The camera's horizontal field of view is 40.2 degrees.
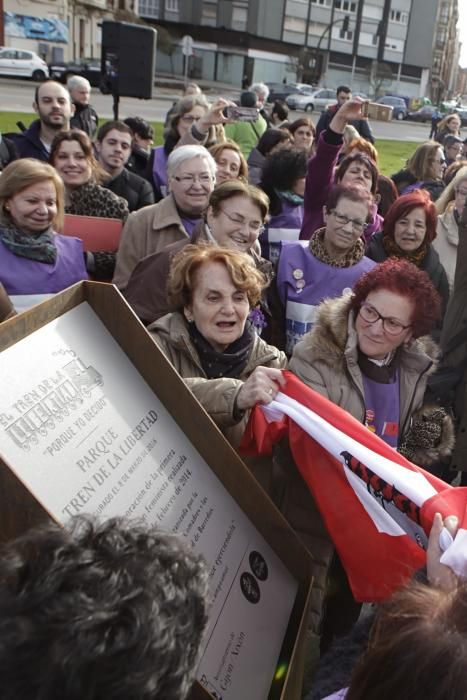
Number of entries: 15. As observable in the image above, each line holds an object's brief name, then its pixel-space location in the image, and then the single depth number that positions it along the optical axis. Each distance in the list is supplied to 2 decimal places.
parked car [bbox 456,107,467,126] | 38.99
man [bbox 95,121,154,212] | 5.06
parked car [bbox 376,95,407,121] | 42.69
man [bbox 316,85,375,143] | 7.75
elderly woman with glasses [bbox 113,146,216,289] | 3.82
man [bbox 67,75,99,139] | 7.49
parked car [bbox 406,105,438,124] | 43.00
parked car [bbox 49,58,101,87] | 29.81
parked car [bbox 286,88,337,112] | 38.75
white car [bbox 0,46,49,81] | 30.92
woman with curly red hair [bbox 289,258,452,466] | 2.41
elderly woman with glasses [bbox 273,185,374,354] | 3.46
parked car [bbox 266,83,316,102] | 39.72
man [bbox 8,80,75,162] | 5.48
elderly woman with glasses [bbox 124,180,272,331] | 3.15
